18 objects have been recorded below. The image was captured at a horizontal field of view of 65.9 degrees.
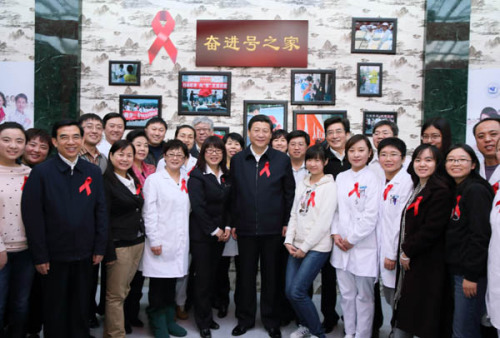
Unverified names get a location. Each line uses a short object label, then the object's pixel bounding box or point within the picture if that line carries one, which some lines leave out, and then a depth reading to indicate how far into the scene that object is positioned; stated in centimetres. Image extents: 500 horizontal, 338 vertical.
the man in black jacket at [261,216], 288
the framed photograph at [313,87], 456
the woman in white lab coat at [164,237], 273
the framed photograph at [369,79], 454
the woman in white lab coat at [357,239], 260
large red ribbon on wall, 459
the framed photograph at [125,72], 462
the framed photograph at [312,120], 457
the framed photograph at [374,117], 456
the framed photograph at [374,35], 452
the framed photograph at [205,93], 460
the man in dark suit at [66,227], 221
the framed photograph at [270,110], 461
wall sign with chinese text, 456
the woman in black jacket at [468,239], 202
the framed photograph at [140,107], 462
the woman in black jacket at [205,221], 285
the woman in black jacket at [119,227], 259
